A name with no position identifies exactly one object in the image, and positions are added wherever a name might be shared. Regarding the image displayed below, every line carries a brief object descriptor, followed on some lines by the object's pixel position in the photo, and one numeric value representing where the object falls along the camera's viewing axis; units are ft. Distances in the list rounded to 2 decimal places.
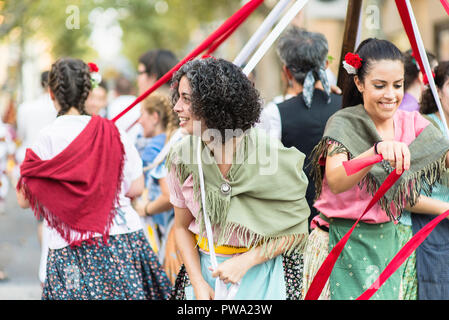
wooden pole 11.90
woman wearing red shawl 11.60
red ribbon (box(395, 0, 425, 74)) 9.76
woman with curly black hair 8.25
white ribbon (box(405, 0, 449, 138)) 9.71
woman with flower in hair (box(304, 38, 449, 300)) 9.46
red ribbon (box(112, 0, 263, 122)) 10.72
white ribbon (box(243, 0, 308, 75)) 10.04
